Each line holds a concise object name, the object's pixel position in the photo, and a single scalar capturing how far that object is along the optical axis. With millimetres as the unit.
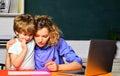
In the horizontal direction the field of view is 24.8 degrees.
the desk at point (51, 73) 1819
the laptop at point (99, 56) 1636
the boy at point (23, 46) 2059
